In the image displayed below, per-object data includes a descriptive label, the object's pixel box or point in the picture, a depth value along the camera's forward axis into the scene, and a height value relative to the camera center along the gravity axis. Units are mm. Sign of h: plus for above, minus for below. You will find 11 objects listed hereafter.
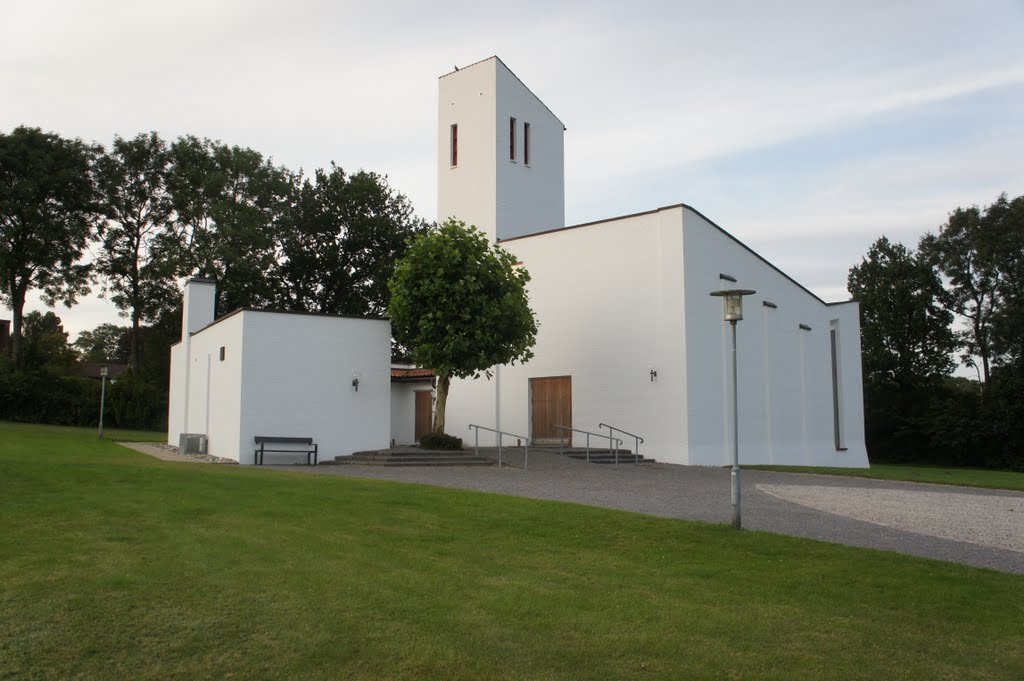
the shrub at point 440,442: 22375 -646
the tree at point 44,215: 40812 +9953
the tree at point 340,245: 39594 +8179
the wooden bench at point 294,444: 20359 -695
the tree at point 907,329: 49312 +5341
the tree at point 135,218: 43219 +10310
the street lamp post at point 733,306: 10594 +1431
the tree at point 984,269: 46562 +8656
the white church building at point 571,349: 21594 +2088
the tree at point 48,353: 43188 +3542
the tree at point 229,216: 39312 +9964
